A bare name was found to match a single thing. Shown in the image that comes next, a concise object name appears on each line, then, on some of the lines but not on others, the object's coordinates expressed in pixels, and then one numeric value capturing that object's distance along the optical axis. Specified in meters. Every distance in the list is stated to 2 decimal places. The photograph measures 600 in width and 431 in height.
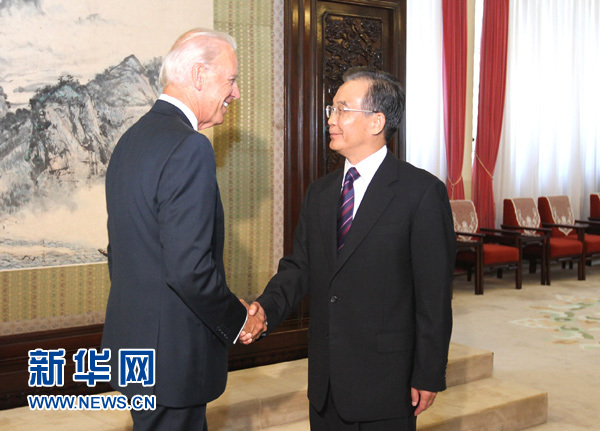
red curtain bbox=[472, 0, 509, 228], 8.99
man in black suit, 2.23
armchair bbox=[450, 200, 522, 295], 7.80
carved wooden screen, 4.44
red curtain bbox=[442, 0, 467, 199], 8.59
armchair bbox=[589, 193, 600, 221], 9.86
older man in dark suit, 1.84
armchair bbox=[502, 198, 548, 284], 8.51
